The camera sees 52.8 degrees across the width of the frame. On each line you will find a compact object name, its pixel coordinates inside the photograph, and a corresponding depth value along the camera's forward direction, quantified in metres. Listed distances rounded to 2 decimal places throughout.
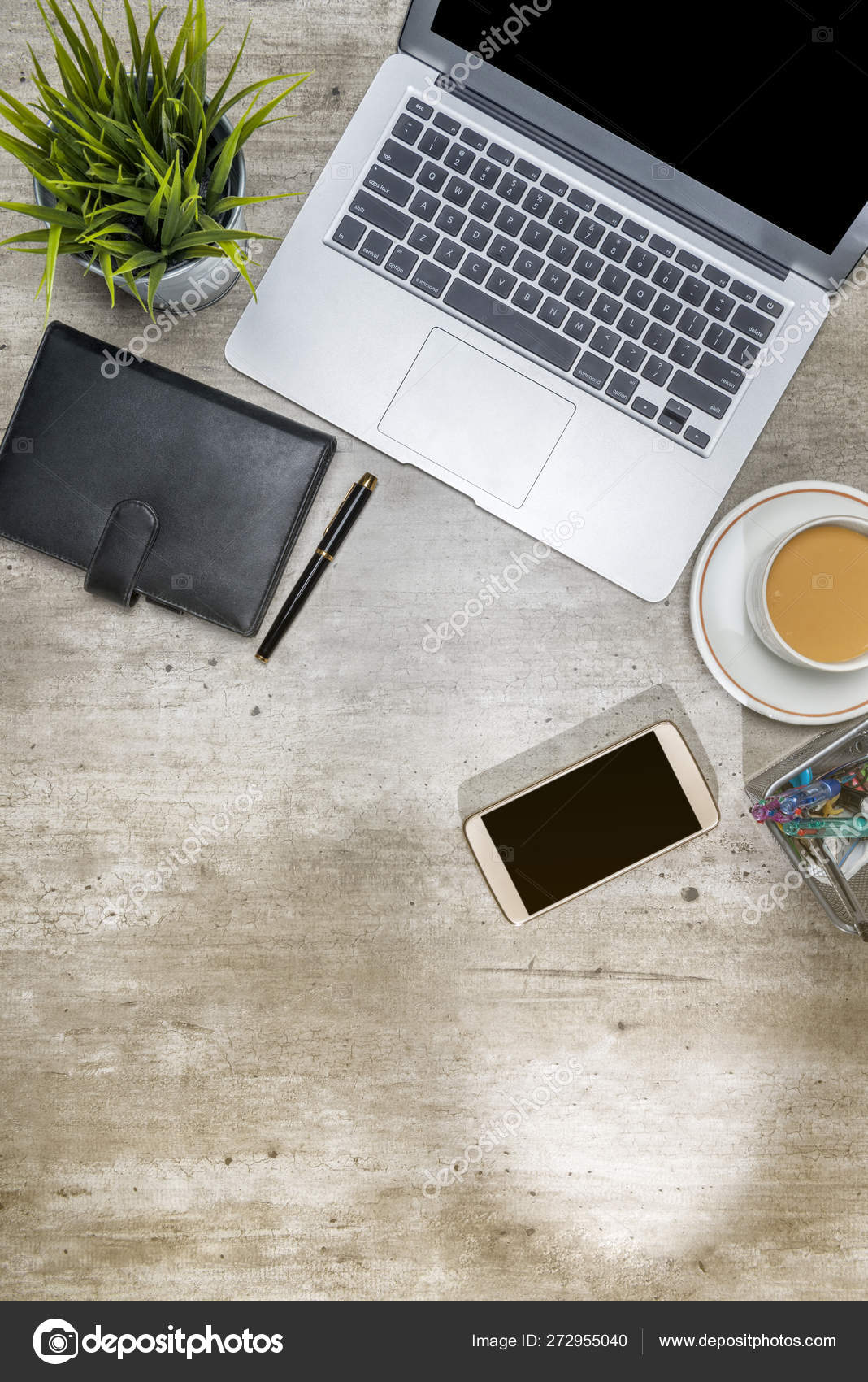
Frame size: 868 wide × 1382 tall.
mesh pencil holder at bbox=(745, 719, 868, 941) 0.91
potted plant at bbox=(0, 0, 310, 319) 0.73
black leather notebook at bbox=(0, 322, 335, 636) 0.94
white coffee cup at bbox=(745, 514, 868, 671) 0.84
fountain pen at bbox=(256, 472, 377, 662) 0.96
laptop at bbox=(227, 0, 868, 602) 0.87
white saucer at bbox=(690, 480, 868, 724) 0.91
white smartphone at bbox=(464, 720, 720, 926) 0.97
